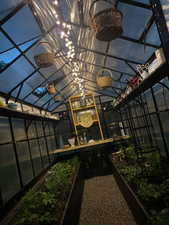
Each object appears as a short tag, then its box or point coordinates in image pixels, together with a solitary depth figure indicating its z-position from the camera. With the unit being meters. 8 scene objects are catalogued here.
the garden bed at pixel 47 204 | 2.59
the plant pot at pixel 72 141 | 7.48
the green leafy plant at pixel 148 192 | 2.67
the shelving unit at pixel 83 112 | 7.57
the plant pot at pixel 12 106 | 3.81
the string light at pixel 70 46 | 2.82
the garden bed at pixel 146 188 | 2.26
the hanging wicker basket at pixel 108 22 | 2.44
